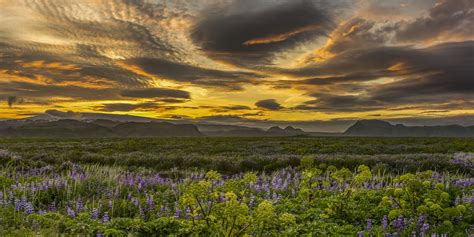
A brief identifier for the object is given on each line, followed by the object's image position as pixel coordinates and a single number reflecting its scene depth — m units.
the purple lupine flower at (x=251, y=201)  7.08
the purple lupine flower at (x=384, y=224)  5.41
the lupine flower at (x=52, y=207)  7.54
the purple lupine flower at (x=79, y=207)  7.10
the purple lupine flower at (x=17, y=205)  6.90
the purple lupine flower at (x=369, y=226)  5.52
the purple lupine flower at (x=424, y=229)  5.10
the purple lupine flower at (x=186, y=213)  6.18
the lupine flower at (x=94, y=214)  6.22
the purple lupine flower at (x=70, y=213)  6.24
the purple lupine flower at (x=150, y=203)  7.39
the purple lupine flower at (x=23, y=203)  6.79
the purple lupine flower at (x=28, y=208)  6.52
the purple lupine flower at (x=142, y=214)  6.67
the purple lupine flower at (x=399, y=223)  5.61
